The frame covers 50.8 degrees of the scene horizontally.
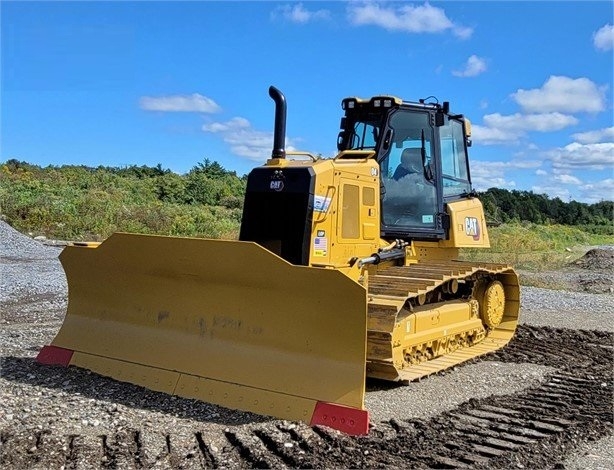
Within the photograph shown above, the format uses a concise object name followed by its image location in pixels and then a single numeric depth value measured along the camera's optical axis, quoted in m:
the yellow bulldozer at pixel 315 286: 5.29
